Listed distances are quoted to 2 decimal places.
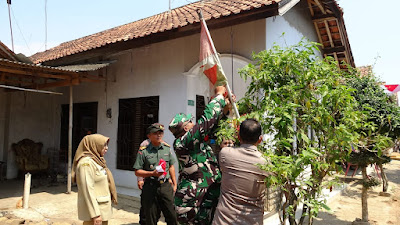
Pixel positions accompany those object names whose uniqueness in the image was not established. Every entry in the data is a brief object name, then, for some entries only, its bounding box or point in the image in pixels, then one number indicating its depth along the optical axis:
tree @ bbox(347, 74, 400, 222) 4.66
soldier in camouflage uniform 2.31
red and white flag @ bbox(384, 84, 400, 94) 13.18
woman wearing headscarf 2.77
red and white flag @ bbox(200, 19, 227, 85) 2.45
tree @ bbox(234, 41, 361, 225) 2.09
